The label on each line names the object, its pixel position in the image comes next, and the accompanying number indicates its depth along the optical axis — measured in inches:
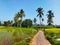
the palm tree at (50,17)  1372.3
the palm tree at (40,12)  1287.4
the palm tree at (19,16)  1343.9
